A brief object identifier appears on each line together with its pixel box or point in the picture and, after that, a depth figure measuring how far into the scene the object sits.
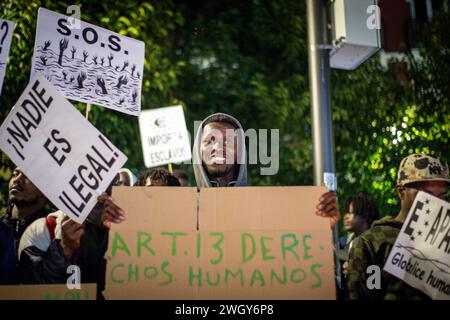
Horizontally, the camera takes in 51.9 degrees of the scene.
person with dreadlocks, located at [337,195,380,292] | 4.25
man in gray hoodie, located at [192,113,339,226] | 2.85
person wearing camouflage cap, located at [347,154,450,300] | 2.42
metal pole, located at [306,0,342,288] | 4.35
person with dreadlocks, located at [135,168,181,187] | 3.35
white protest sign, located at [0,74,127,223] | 2.35
